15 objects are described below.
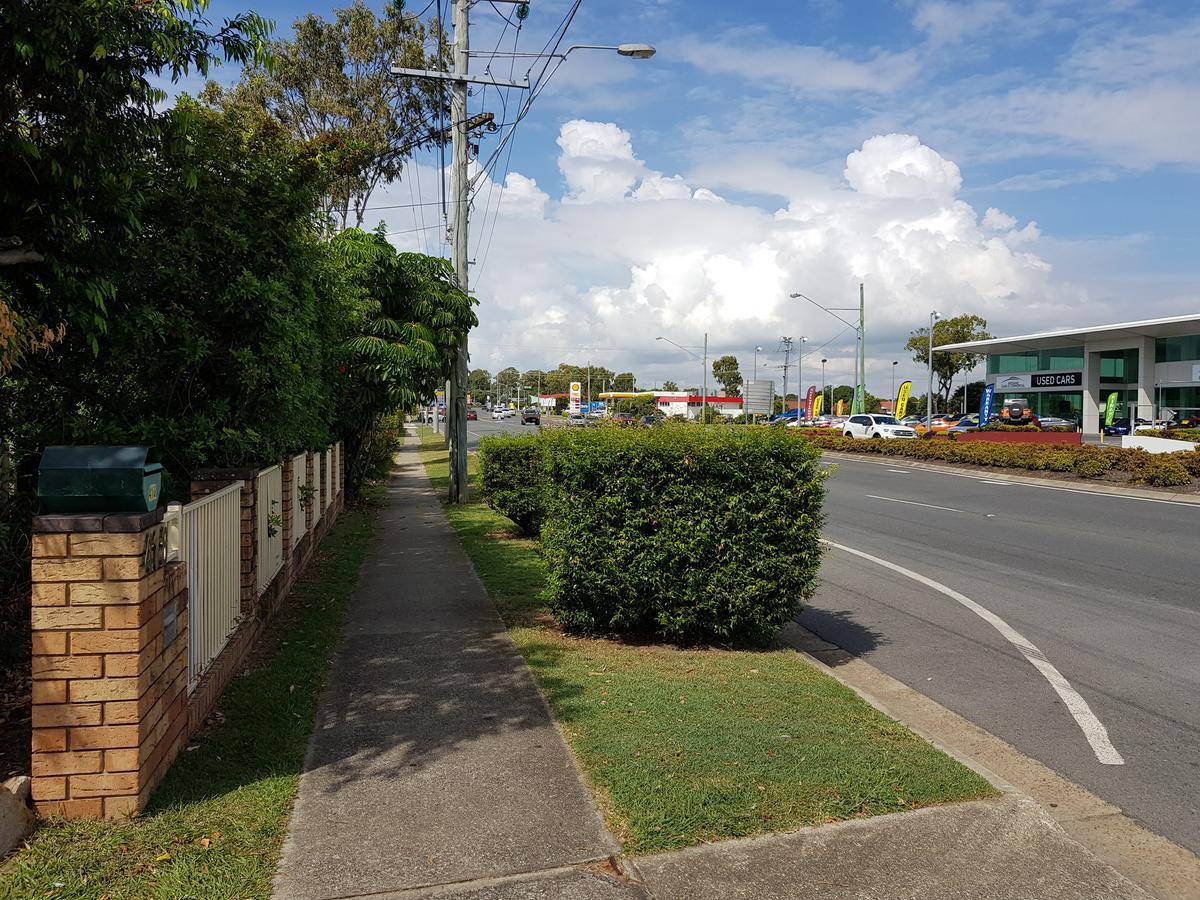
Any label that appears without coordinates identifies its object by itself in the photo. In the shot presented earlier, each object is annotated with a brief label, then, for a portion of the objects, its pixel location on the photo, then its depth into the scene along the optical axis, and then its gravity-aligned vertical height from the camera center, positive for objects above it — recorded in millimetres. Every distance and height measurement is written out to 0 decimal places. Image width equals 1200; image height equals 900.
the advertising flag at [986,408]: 49969 +564
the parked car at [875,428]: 41906 -479
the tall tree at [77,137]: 4770 +1644
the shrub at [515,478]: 12602 -879
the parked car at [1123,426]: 48838 -400
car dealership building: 53031 +3335
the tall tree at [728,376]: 114812 +5270
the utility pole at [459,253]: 18547 +3477
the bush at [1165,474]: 21469 -1331
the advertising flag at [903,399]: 55562 +1172
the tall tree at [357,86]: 27141 +9964
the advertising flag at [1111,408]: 52312 +616
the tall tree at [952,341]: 75750 +6444
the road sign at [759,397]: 43000 +1002
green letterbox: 3699 -259
